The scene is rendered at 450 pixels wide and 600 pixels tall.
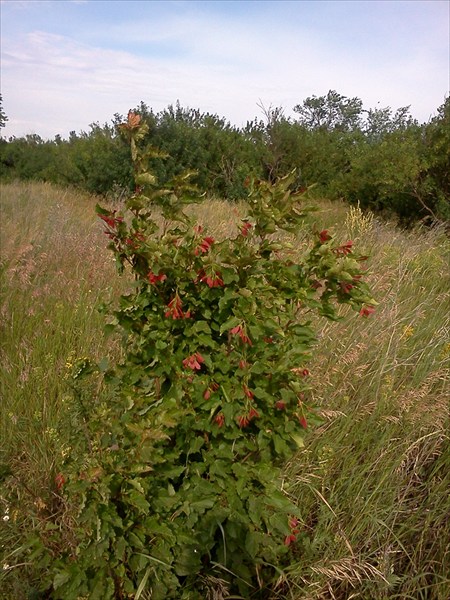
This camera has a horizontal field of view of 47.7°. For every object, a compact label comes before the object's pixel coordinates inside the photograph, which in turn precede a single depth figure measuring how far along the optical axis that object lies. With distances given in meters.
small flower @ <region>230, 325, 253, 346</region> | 1.38
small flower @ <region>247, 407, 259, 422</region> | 1.46
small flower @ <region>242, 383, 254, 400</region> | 1.45
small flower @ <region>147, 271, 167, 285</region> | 1.44
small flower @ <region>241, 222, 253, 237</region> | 1.53
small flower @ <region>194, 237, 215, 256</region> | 1.45
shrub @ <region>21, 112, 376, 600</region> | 1.43
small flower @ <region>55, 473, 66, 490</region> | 1.58
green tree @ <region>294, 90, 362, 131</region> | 33.78
